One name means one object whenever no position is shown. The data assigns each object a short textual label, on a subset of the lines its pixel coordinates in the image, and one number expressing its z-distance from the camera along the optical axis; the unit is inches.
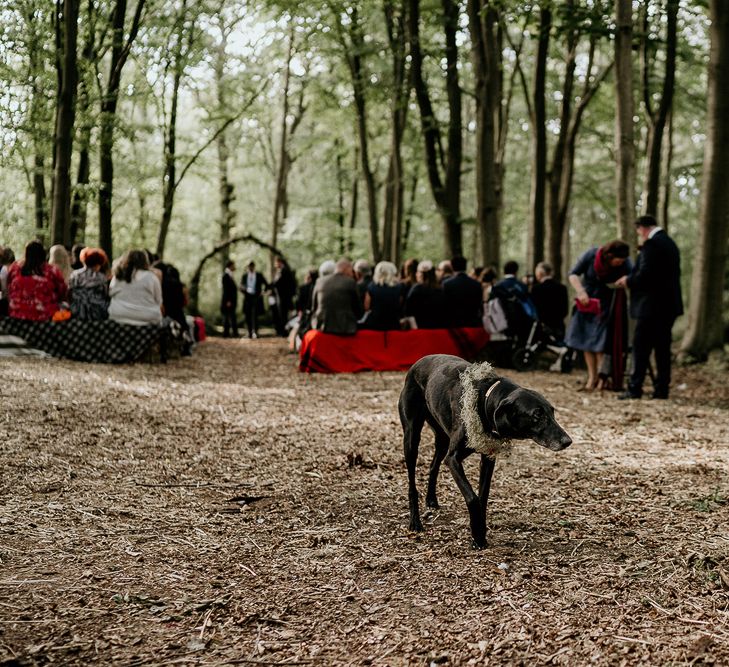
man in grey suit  502.0
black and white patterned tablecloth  457.7
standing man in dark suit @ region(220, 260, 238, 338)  842.8
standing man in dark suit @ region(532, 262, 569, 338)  545.6
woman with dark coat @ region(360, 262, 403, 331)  524.7
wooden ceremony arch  863.7
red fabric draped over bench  507.5
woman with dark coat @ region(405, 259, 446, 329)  527.5
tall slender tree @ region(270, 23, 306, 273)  1046.3
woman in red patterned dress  453.1
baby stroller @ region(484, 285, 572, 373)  518.3
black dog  148.4
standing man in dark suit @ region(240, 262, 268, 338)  841.5
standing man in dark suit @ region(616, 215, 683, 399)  370.3
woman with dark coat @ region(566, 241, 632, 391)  393.4
